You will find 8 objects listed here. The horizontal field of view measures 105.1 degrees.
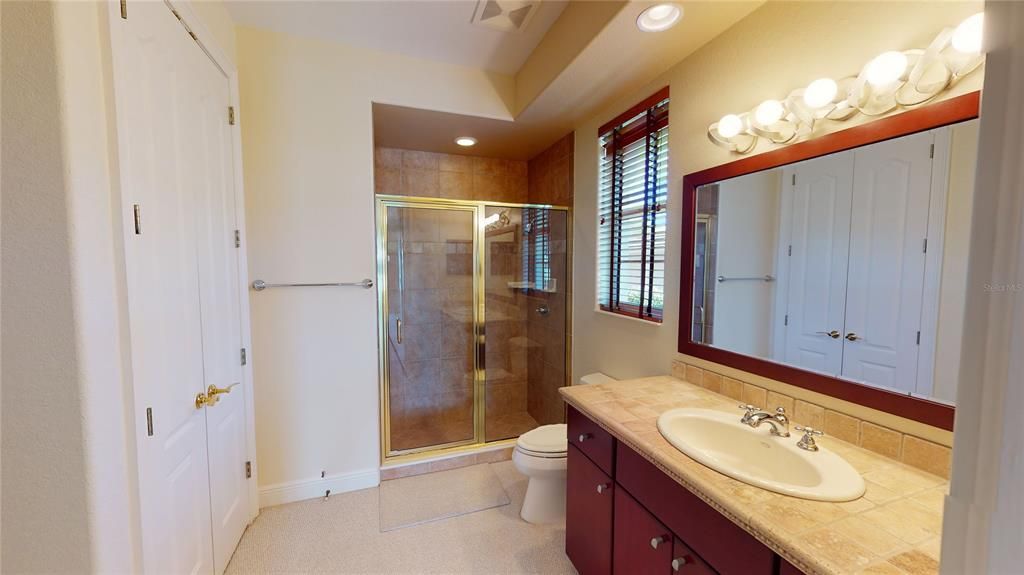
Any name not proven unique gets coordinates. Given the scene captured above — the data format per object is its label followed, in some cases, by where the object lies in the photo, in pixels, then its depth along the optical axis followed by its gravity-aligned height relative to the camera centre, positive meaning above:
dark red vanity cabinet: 0.96 -0.78
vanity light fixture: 0.99 +0.52
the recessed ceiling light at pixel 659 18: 1.50 +0.97
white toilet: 2.01 -1.08
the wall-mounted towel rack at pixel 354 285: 2.10 -0.12
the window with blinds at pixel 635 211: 2.04 +0.31
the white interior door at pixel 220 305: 1.63 -0.19
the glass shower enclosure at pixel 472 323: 2.79 -0.46
